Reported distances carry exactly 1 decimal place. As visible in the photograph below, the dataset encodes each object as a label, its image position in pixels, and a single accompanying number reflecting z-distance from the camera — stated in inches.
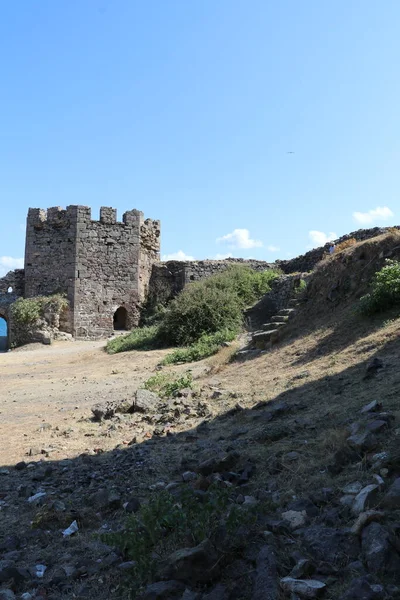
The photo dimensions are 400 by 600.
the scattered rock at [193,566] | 106.8
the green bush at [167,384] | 352.4
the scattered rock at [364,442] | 152.9
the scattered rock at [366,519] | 110.3
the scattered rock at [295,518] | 122.0
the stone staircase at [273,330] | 456.8
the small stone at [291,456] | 168.7
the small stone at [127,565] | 117.2
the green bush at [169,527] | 115.7
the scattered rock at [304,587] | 94.7
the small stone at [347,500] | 125.6
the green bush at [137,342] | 658.8
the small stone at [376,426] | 161.5
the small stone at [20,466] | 215.6
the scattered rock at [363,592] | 89.0
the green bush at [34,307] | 835.4
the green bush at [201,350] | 512.1
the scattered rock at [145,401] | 306.3
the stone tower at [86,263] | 876.6
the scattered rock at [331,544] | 105.5
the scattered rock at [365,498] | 119.6
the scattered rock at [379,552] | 97.6
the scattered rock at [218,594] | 99.6
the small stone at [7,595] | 112.2
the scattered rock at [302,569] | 101.4
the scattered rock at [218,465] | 173.0
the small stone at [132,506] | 157.5
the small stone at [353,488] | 131.3
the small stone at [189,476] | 174.6
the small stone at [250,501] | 136.2
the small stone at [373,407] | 189.2
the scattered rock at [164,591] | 102.7
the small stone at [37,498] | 173.9
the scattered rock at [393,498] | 115.2
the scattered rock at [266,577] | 97.4
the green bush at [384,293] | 367.9
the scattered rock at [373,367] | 249.6
